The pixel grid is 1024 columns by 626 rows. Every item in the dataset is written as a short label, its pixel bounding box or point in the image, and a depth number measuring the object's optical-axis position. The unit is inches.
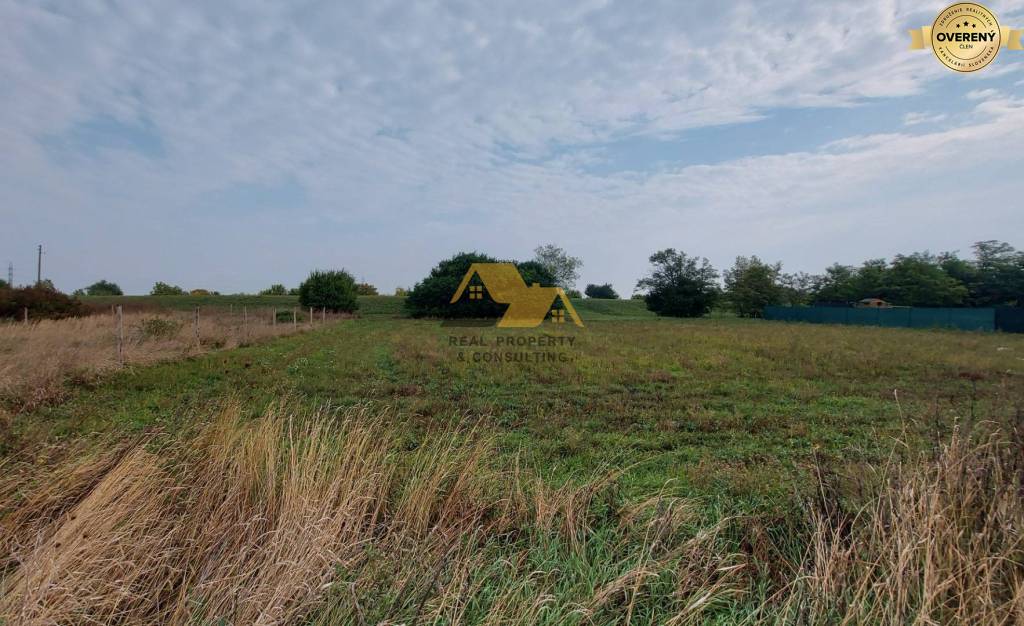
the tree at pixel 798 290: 2297.0
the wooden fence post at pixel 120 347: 359.6
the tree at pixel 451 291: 1444.4
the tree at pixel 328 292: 1464.1
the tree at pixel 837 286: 2245.3
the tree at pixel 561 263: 3031.5
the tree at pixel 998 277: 1742.7
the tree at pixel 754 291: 2122.3
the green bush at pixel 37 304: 712.4
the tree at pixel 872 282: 2087.8
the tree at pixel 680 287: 1898.4
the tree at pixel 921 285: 1835.6
